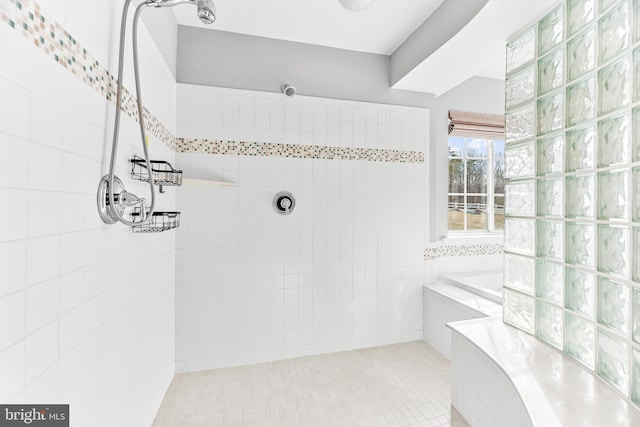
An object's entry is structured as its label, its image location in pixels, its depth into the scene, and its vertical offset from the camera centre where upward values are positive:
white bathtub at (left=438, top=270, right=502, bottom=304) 2.60 -0.58
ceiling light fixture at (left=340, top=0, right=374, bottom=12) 1.88 +1.35
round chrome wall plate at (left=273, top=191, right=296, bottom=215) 2.44 +0.11
